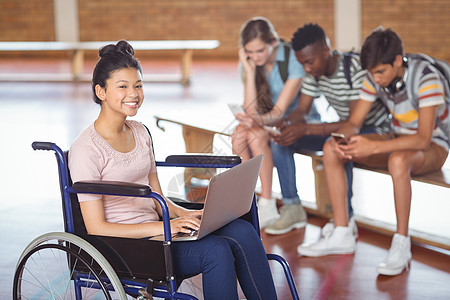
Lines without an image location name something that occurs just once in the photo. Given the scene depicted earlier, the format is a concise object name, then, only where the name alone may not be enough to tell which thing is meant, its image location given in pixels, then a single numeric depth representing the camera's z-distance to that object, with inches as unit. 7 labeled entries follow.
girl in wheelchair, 122.2
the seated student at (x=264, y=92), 216.7
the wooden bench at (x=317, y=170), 198.1
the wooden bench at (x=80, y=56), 557.0
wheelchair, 118.6
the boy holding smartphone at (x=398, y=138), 181.3
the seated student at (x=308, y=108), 208.0
